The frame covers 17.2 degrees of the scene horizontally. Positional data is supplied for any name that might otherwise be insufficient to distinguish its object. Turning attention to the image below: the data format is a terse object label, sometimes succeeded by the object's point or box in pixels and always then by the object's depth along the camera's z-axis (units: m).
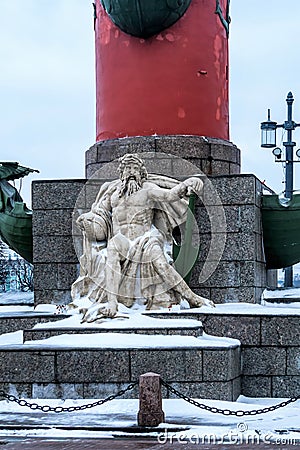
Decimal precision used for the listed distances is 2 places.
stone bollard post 9.69
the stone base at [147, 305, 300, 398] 12.59
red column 15.37
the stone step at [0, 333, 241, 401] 11.41
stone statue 13.30
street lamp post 20.86
